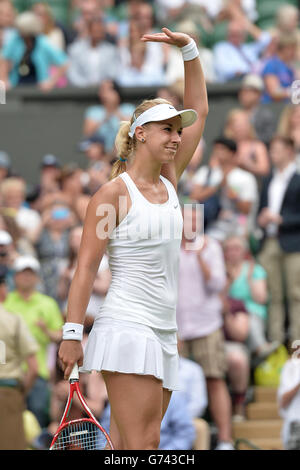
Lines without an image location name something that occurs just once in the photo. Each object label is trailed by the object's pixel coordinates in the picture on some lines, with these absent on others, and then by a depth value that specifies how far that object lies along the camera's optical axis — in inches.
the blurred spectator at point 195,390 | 585.6
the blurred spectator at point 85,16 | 940.6
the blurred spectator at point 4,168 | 806.8
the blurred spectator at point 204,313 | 618.8
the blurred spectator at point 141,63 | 902.4
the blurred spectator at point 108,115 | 858.1
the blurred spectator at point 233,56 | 916.0
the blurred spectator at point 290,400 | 511.8
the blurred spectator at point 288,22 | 885.8
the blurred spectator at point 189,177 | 766.5
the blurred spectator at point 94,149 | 832.9
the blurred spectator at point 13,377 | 524.1
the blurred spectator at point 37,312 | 618.8
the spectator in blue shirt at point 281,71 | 869.2
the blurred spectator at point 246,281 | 680.4
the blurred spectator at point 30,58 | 925.2
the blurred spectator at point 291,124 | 767.7
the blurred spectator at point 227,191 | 721.6
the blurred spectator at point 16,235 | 694.5
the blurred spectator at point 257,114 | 843.4
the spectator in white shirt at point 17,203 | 746.8
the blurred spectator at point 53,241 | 691.4
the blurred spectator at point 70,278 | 621.9
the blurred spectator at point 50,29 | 954.1
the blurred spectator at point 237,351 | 641.0
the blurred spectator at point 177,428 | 537.0
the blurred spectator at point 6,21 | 941.2
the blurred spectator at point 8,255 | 651.5
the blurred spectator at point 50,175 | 810.8
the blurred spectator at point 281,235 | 686.5
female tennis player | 327.6
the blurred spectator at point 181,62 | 887.7
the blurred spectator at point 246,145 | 781.9
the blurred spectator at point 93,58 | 917.2
